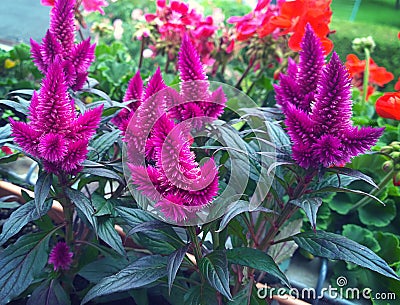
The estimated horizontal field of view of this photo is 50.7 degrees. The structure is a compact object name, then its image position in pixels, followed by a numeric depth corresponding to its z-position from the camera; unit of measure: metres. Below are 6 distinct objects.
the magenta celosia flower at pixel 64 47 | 0.69
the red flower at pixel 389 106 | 0.75
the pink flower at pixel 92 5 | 1.18
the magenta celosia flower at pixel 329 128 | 0.55
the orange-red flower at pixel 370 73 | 1.36
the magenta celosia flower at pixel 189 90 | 0.61
